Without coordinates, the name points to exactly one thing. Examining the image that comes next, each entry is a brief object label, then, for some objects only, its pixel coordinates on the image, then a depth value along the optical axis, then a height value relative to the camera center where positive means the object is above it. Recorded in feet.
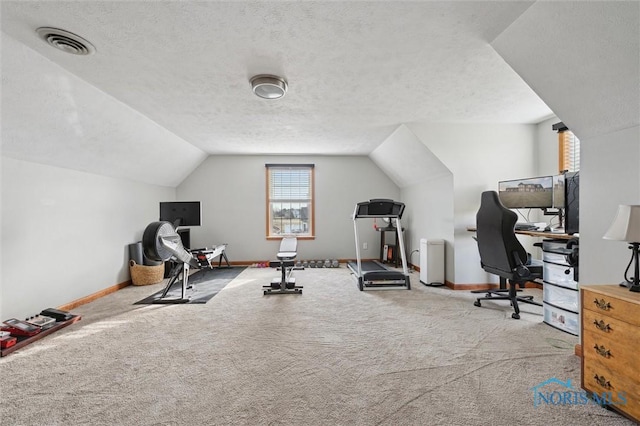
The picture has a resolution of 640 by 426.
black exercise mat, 11.92 -3.83
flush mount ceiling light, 7.97 +3.74
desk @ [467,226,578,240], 8.09 -0.83
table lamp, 4.70 -0.38
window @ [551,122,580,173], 11.76 +2.49
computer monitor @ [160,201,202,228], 15.10 -0.10
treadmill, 13.25 -1.64
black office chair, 9.33 -1.37
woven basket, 14.01 -3.23
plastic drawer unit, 8.04 -2.53
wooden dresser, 4.48 -2.42
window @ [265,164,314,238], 19.90 +0.63
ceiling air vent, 5.76 +3.84
